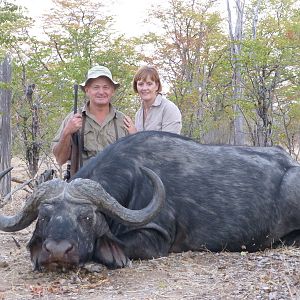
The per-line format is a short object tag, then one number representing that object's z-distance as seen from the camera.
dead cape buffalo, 4.66
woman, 6.78
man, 6.61
